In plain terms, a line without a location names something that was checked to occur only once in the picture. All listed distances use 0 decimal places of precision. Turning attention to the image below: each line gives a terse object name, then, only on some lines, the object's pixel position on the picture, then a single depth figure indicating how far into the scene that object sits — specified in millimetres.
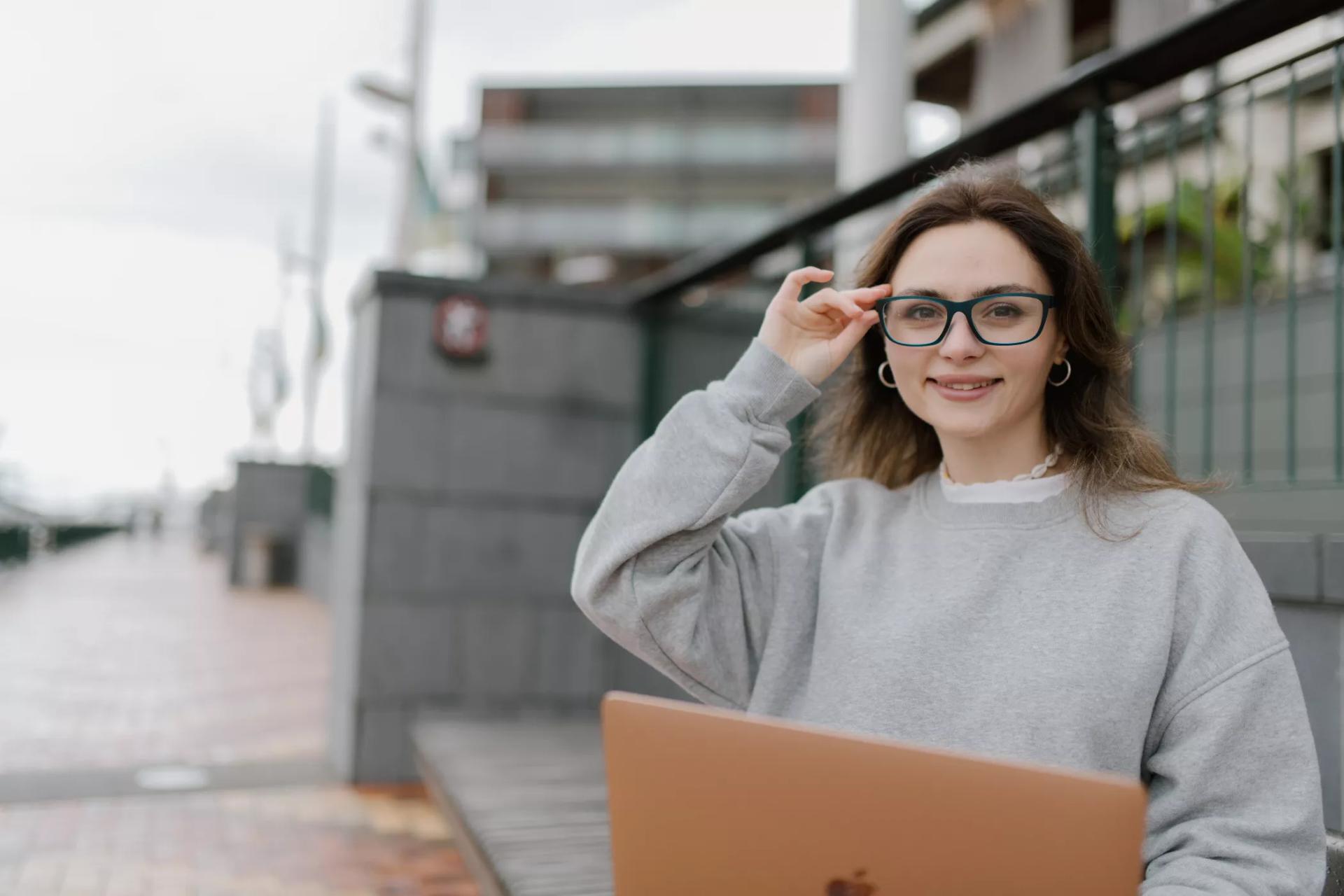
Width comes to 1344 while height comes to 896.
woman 1121
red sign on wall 4387
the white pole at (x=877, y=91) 4629
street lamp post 10203
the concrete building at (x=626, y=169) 41000
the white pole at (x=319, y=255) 18281
